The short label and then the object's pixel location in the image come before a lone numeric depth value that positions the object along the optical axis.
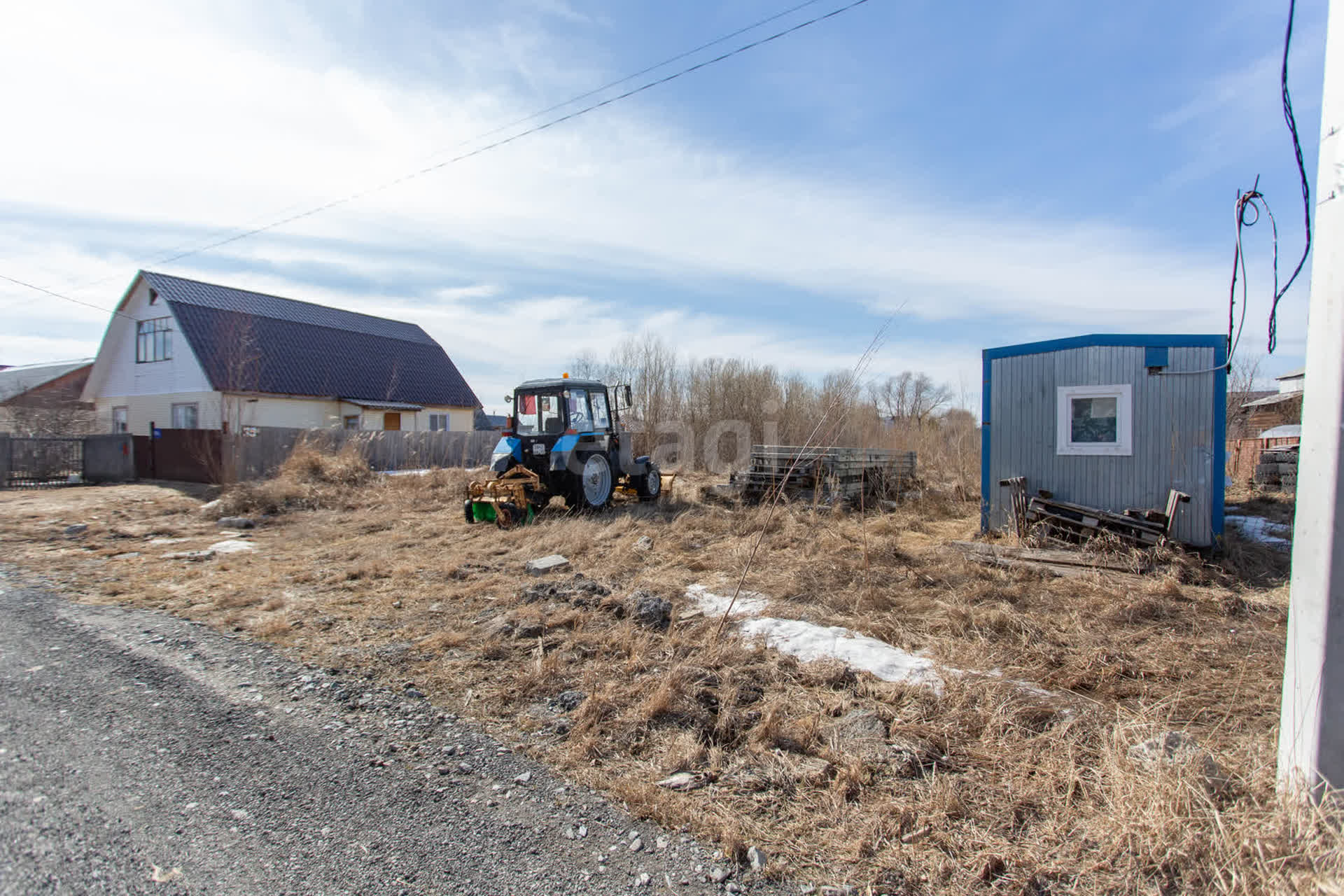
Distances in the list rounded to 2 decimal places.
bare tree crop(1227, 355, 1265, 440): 18.92
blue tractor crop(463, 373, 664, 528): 10.25
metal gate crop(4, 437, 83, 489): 16.81
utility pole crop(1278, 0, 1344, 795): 2.12
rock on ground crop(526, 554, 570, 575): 6.97
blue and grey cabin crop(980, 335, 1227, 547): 7.64
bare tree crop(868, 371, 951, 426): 18.16
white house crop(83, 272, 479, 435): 21.69
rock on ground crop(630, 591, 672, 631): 5.11
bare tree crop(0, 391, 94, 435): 23.81
